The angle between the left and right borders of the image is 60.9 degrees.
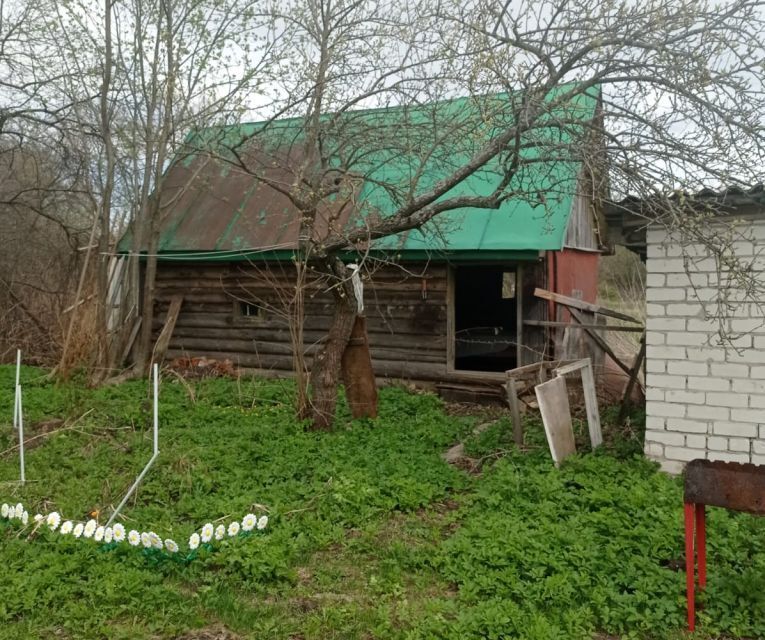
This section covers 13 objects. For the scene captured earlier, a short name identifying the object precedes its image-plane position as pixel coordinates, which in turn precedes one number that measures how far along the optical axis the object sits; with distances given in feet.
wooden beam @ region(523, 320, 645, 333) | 25.95
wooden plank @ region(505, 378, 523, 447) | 22.81
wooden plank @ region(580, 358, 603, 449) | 22.59
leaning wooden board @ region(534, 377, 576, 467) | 20.79
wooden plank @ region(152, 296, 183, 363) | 39.65
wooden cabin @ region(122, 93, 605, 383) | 31.32
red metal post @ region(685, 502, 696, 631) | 12.55
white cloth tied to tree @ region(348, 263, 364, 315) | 24.56
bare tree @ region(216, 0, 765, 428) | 18.12
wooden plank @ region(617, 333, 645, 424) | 25.35
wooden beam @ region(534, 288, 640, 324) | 27.22
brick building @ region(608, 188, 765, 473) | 19.03
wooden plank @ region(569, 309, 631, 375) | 27.45
